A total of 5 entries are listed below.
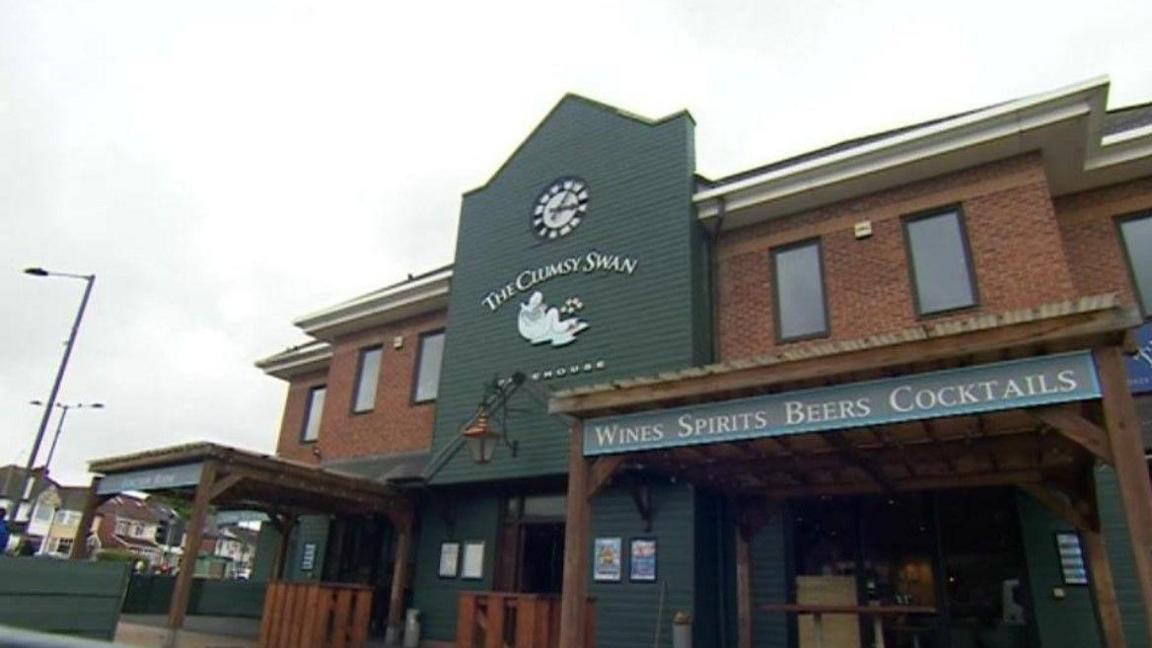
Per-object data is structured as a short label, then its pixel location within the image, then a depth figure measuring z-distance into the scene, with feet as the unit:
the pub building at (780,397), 21.15
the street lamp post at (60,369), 52.06
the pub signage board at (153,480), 36.27
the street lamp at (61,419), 94.12
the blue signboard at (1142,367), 30.22
